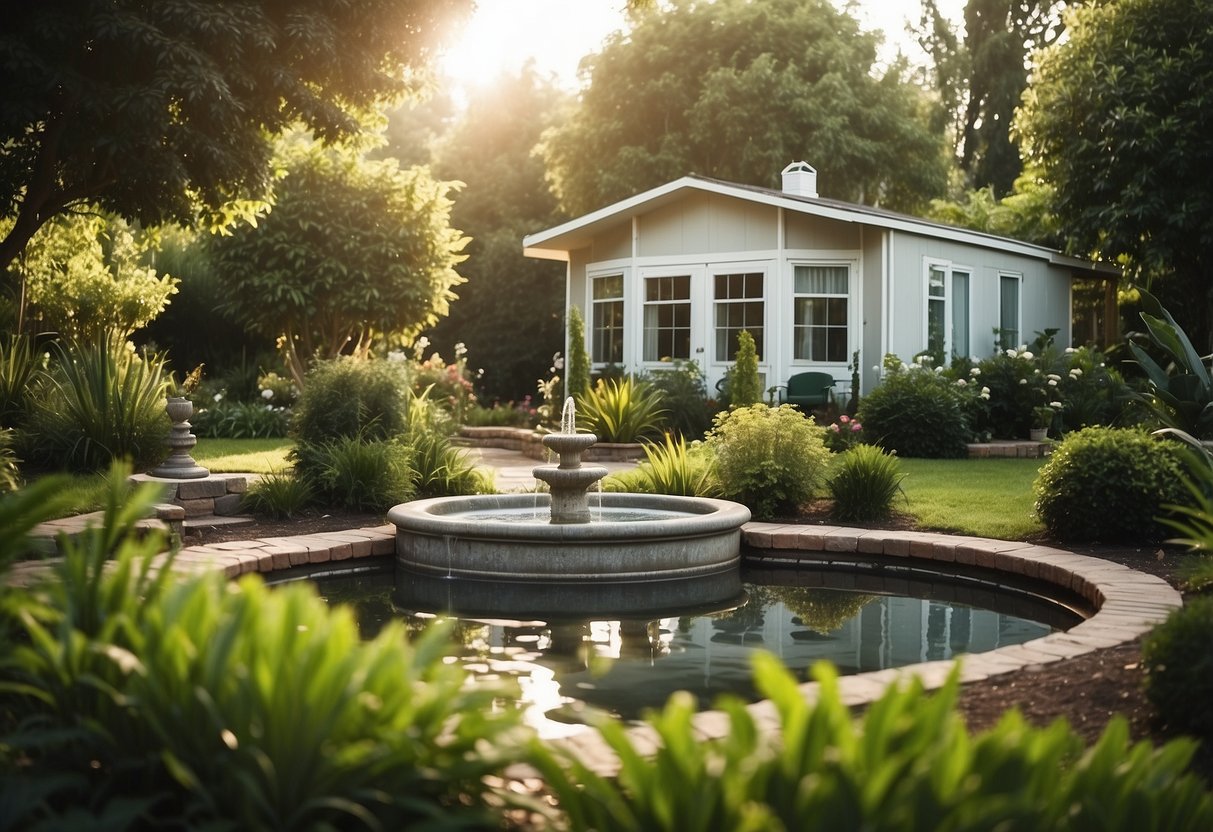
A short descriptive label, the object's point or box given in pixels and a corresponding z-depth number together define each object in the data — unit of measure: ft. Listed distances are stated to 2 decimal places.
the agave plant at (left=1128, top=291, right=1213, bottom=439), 26.89
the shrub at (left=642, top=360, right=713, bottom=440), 50.60
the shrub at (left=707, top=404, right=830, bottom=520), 30.01
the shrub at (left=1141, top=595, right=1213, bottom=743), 11.25
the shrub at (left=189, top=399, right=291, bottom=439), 52.26
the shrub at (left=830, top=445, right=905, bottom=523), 29.40
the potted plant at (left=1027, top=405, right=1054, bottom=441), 47.73
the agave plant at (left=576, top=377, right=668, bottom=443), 47.57
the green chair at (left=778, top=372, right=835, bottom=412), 53.62
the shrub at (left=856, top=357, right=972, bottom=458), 44.93
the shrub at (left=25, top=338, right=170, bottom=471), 30.86
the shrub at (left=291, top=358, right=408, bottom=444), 34.19
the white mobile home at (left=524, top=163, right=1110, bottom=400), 53.98
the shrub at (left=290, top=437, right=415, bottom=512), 30.68
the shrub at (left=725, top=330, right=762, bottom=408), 48.49
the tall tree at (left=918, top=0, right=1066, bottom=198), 96.58
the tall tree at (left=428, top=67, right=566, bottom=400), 91.61
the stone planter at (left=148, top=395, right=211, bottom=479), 29.07
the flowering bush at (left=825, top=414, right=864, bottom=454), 42.34
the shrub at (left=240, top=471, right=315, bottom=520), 29.71
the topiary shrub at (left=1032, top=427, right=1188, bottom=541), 24.49
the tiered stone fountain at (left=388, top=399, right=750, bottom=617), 23.50
